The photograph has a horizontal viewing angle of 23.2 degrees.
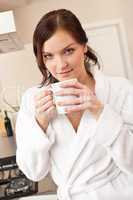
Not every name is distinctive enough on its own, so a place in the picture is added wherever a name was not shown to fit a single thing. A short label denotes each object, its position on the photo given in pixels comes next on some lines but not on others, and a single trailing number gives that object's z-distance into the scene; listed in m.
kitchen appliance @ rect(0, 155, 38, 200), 1.19
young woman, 0.87
